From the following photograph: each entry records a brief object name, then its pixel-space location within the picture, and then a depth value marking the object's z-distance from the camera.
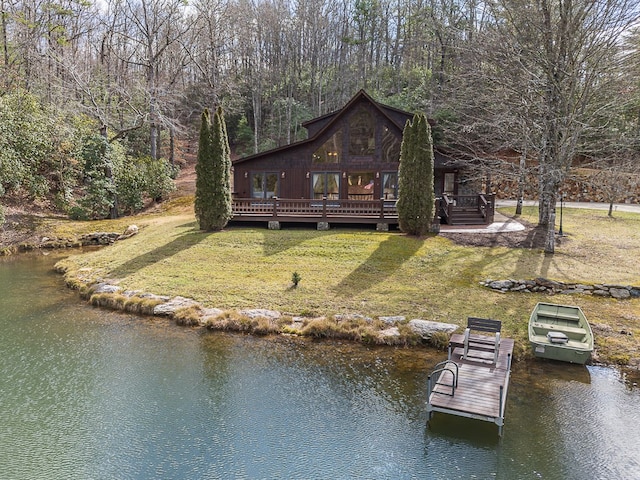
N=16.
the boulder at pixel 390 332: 9.80
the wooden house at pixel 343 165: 21.61
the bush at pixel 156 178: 28.69
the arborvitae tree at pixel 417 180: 16.52
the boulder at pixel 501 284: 12.12
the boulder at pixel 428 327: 9.73
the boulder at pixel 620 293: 11.44
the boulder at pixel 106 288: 12.97
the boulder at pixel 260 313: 10.90
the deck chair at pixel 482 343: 7.93
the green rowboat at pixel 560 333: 8.53
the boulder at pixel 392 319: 10.29
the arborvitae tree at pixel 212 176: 18.23
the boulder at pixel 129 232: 20.73
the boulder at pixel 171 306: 11.55
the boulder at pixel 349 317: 10.49
